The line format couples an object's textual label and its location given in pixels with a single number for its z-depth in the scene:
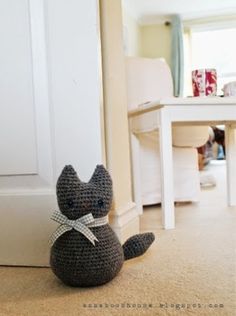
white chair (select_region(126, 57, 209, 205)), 1.92
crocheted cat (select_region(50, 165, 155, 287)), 0.80
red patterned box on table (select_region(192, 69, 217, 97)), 1.70
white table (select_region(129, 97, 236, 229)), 1.45
